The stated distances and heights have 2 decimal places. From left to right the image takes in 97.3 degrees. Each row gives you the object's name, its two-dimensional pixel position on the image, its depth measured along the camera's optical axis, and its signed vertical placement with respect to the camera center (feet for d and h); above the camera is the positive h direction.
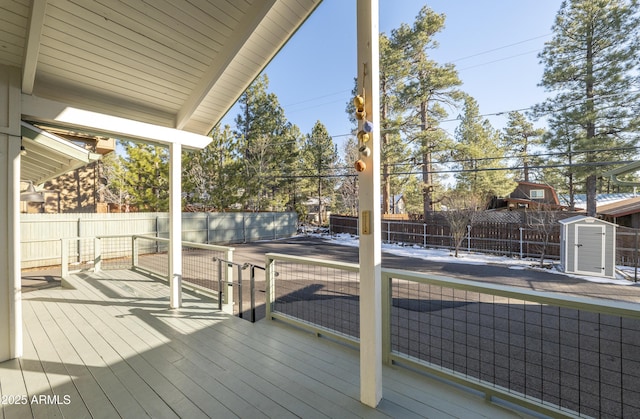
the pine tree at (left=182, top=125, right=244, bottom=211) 49.39 +6.24
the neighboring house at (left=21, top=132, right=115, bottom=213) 49.75 +3.05
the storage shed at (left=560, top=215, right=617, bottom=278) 22.22 -3.13
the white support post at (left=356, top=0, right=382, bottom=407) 5.41 -0.15
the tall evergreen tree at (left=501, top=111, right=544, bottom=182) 61.58 +16.34
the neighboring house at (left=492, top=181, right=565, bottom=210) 57.03 +2.30
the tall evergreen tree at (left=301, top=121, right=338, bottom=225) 65.86 +13.39
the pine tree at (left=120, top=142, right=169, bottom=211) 42.26 +5.06
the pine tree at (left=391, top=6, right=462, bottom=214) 44.29 +19.90
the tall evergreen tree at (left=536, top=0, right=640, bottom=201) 30.40 +14.97
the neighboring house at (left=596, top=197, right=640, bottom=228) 31.06 -0.85
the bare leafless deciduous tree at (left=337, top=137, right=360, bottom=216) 58.00 +5.58
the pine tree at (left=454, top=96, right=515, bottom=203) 52.21 +8.44
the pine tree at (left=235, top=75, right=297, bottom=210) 55.67 +13.38
